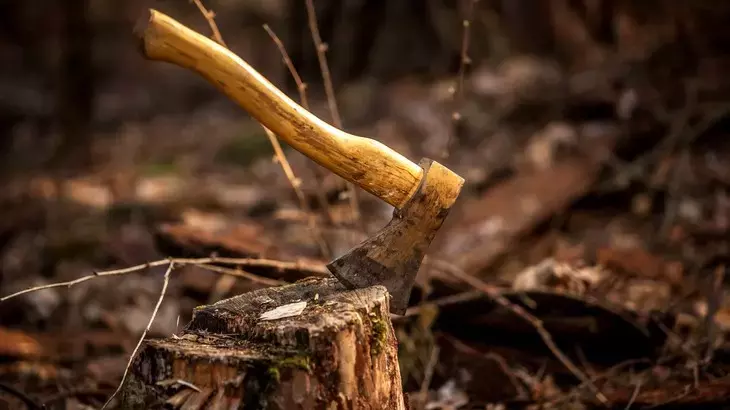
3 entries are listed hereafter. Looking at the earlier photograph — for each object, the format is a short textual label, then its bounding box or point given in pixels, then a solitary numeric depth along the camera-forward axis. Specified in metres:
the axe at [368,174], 2.08
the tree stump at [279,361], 1.78
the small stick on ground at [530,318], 2.81
